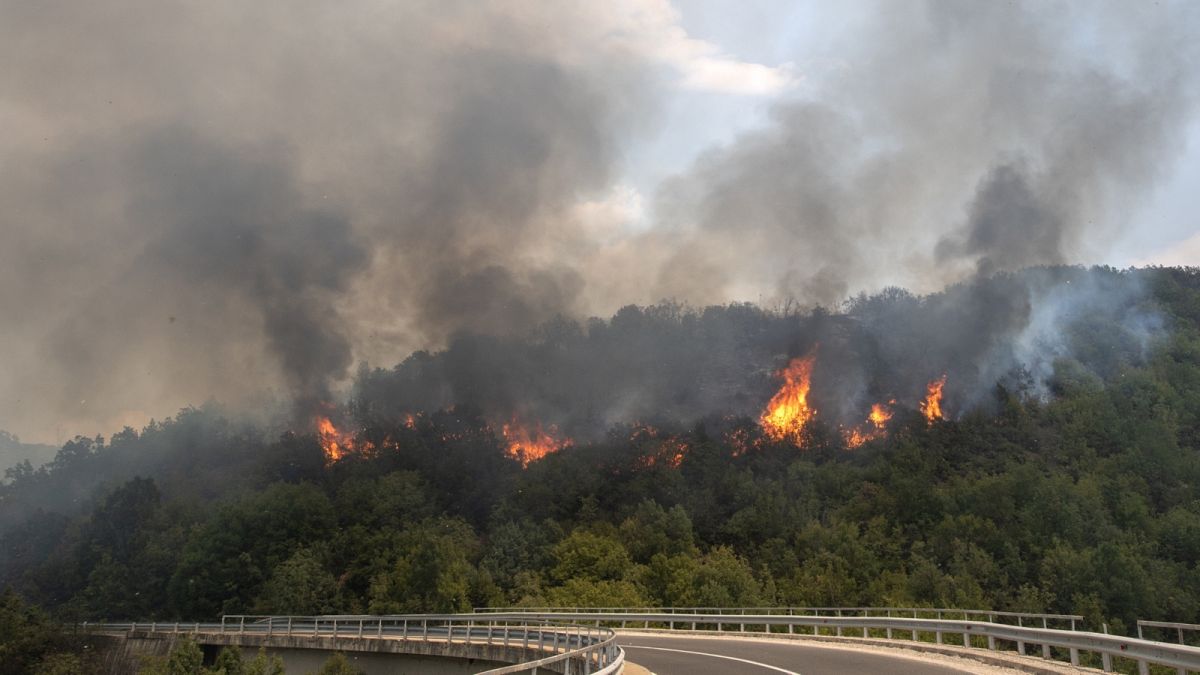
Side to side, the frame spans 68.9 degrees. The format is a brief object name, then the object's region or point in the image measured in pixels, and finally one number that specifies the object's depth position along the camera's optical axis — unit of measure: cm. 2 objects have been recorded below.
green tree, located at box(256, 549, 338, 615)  10000
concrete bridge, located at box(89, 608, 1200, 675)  2061
